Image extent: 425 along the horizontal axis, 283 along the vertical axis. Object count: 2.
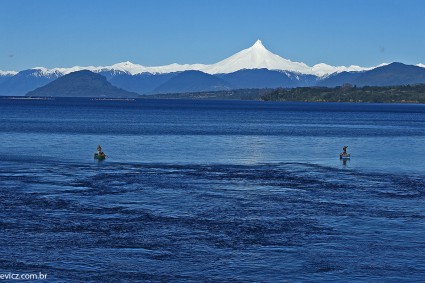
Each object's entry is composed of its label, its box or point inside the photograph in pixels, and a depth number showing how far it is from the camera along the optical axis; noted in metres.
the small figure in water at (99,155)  91.56
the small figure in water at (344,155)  96.94
